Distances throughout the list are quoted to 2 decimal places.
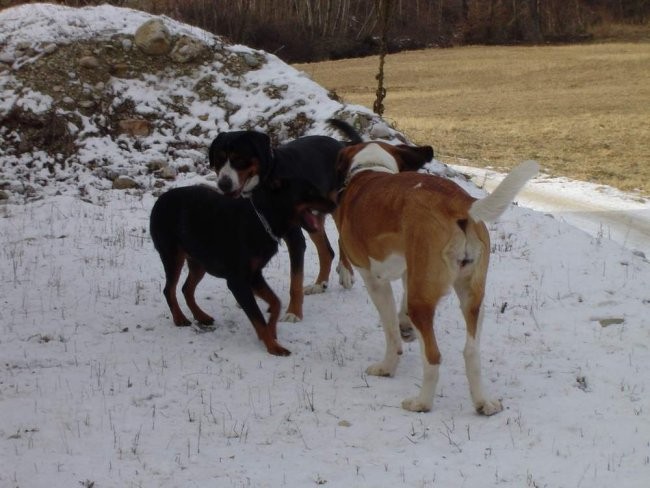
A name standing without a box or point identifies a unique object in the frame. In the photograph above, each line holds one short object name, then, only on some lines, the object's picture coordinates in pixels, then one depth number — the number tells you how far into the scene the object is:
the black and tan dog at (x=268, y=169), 6.47
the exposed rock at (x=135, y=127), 12.47
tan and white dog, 4.57
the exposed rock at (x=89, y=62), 13.35
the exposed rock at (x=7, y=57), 13.35
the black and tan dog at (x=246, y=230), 5.98
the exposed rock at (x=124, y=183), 11.05
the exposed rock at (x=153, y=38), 14.02
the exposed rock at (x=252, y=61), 14.11
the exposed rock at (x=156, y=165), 11.60
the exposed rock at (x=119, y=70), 13.46
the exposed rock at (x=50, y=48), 13.51
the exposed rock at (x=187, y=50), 13.95
